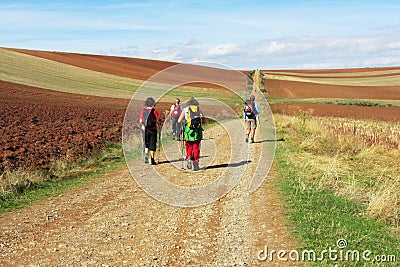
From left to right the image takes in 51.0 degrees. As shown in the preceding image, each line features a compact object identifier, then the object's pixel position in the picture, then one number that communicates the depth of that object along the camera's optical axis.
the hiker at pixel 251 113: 15.56
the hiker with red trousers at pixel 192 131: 10.71
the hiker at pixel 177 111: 16.05
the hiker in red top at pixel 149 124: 11.42
